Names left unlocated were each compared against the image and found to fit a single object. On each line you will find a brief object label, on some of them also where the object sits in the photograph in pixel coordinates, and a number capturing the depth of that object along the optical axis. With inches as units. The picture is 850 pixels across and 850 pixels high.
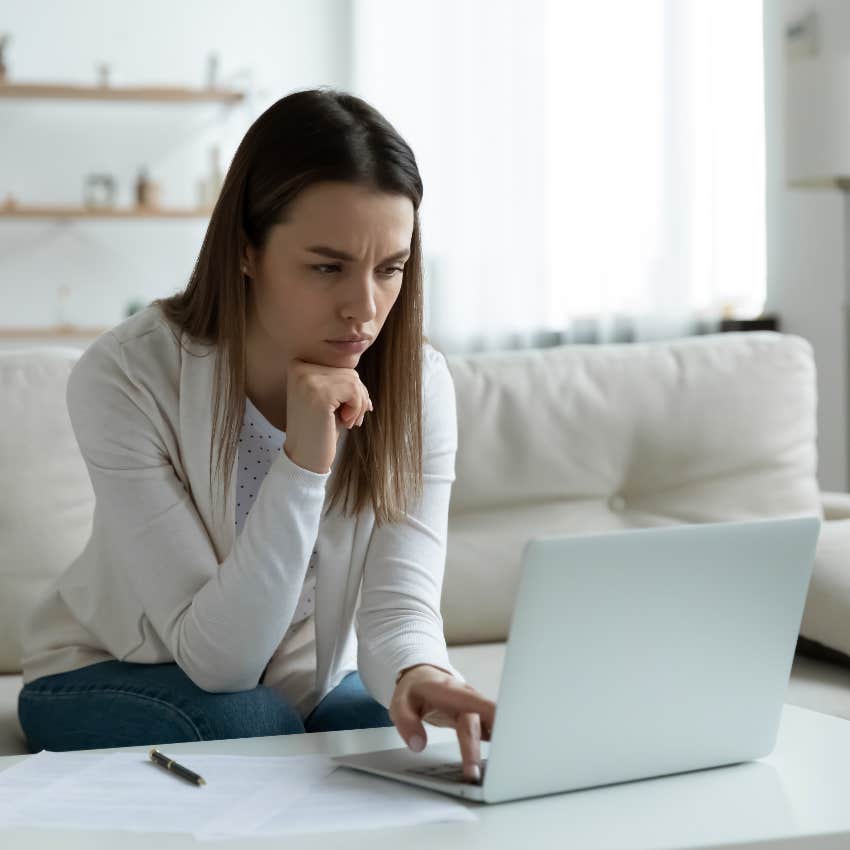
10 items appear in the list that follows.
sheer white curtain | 276.8
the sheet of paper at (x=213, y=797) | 88.9
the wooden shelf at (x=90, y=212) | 298.5
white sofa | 132.3
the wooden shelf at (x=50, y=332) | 299.6
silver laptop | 89.6
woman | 105.7
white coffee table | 87.6
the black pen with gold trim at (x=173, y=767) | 92.3
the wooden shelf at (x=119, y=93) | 299.8
